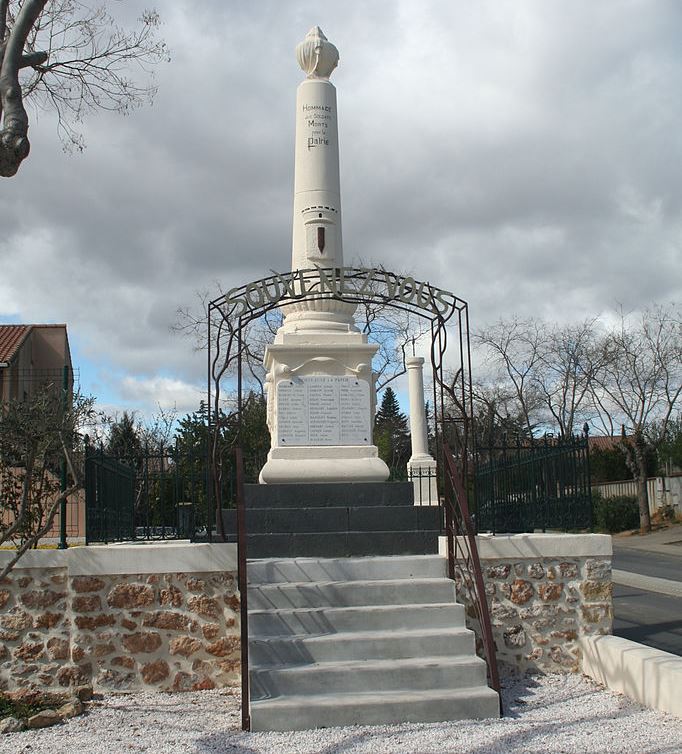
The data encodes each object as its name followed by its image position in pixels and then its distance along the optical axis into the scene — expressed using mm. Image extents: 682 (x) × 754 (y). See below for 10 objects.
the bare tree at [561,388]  37875
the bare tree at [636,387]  35375
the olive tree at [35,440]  8945
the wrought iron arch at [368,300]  8453
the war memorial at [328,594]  6207
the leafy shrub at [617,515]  32281
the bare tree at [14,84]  6258
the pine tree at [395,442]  22203
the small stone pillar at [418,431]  13652
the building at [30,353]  29484
